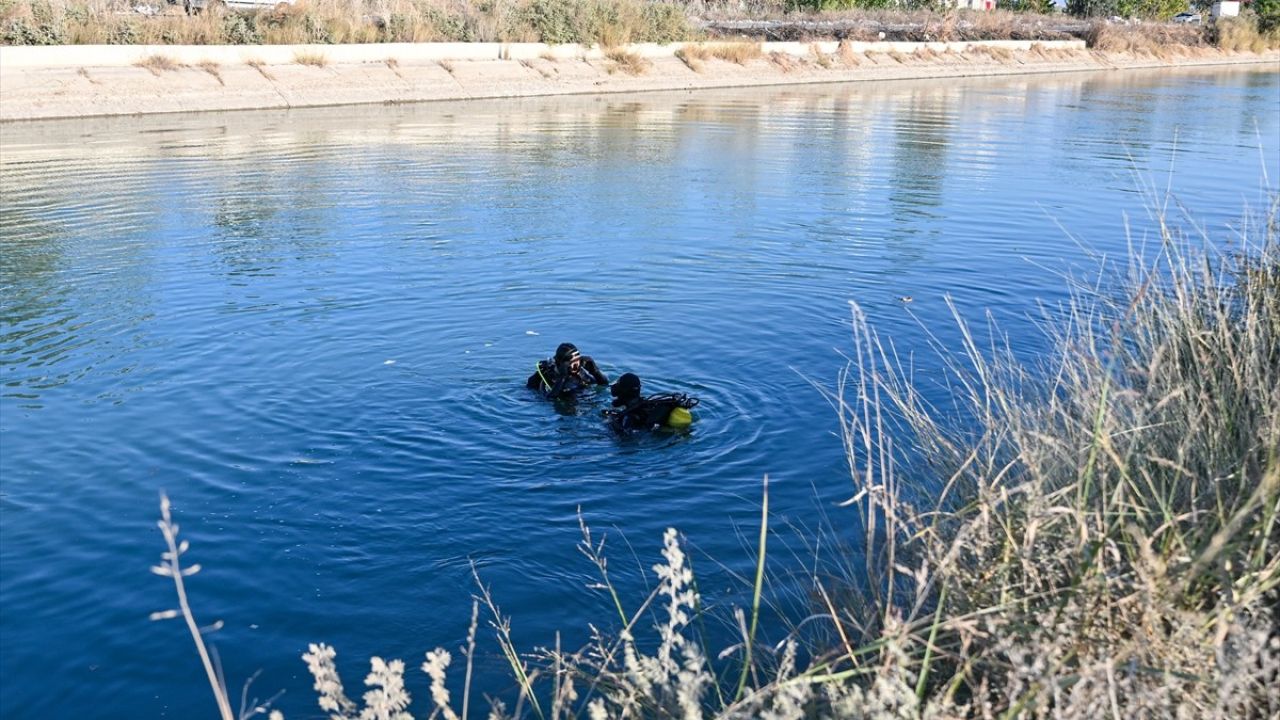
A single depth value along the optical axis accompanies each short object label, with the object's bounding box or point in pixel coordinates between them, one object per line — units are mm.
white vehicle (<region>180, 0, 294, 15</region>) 39531
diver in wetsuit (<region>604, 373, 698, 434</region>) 9180
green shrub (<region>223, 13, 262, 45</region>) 37125
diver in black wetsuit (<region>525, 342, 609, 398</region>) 9898
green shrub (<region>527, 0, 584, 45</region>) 44125
